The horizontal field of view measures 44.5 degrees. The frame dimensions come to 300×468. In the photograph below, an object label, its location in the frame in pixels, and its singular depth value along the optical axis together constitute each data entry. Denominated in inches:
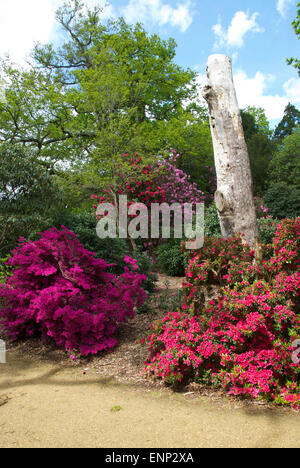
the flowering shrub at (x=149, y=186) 405.2
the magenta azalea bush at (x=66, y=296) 171.2
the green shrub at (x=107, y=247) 270.8
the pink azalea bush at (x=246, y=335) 122.0
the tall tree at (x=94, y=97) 392.2
